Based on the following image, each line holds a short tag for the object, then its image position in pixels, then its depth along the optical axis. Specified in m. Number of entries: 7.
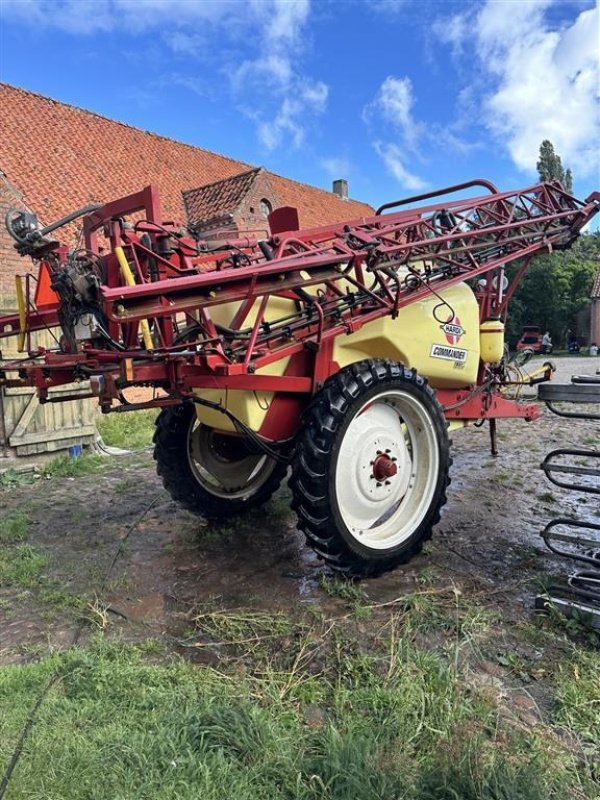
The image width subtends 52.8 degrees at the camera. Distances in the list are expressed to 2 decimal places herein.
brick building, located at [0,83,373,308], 12.78
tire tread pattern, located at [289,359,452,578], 3.31
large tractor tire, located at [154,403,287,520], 4.66
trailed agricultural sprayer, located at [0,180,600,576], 3.03
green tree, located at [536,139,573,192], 44.56
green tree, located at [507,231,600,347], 34.91
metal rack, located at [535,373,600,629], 3.12
